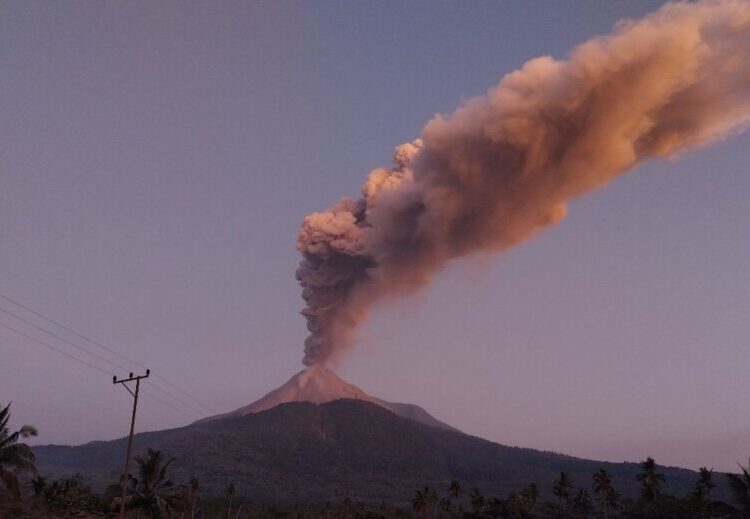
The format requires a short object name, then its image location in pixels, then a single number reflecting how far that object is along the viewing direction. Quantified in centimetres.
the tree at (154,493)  4303
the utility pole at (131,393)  3522
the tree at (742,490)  3697
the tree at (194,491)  8061
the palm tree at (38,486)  5275
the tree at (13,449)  3288
